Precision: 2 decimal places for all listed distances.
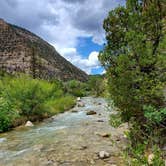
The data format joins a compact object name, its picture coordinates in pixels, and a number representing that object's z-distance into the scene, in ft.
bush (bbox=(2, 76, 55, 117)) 38.42
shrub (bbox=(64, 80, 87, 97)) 111.21
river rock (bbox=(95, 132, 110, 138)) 24.65
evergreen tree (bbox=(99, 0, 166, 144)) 18.73
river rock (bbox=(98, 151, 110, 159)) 17.77
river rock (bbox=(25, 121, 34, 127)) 33.88
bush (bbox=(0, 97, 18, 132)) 31.00
